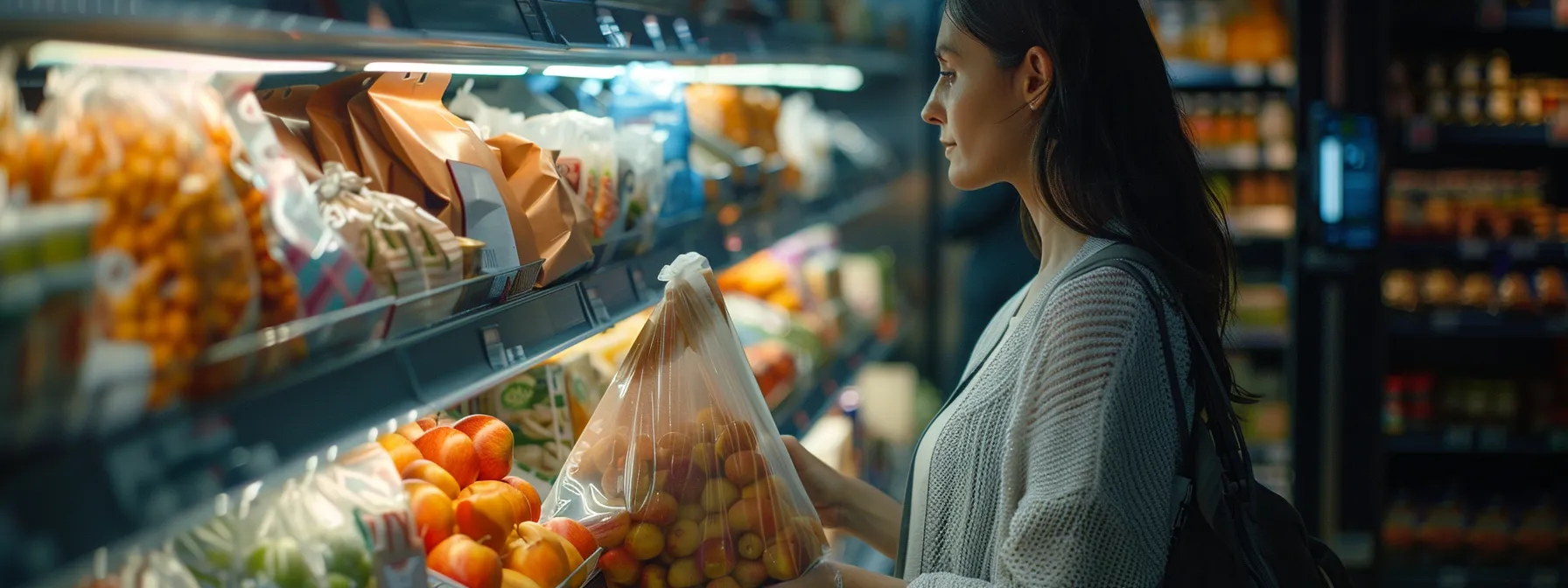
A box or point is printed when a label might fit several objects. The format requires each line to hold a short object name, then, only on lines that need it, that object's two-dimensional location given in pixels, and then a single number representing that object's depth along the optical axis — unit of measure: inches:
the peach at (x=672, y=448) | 50.7
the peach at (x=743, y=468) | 51.5
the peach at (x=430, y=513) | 43.8
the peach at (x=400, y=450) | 47.5
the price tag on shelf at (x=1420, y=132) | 173.9
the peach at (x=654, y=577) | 50.0
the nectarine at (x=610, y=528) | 49.9
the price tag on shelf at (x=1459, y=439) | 176.4
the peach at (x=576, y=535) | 48.9
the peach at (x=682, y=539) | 50.0
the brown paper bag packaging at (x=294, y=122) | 47.1
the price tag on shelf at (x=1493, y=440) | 175.9
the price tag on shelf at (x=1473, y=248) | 172.4
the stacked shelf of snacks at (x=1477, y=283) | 175.5
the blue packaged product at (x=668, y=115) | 79.0
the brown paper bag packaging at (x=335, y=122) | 49.7
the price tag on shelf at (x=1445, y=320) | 175.8
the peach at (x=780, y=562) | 51.1
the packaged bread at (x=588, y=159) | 63.0
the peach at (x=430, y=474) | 46.1
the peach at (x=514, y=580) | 45.0
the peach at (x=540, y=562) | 45.7
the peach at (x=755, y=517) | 51.1
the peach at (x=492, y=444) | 51.1
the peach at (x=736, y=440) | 51.7
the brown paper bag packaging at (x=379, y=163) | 50.9
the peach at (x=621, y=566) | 50.2
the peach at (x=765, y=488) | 51.5
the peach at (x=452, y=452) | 49.0
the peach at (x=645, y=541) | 49.8
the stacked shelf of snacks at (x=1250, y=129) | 192.2
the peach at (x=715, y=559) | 50.0
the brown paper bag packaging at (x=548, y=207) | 56.4
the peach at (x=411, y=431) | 50.6
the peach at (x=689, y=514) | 50.4
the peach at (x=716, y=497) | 50.8
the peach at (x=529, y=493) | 51.4
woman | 49.0
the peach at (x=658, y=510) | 49.9
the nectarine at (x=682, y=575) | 49.9
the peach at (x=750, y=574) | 50.8
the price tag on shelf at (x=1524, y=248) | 172.6
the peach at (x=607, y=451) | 51.4
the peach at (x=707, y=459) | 51.1
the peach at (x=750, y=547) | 51.0
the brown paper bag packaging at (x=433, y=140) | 51.4
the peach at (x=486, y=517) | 45.7
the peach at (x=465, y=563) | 43.0
